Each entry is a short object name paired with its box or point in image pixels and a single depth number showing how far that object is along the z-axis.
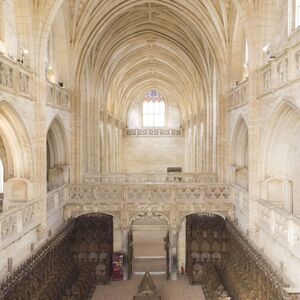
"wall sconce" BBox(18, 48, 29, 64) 10.53
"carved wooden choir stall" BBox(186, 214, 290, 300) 9.07
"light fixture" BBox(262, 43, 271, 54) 10.67
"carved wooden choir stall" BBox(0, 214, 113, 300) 8.95
